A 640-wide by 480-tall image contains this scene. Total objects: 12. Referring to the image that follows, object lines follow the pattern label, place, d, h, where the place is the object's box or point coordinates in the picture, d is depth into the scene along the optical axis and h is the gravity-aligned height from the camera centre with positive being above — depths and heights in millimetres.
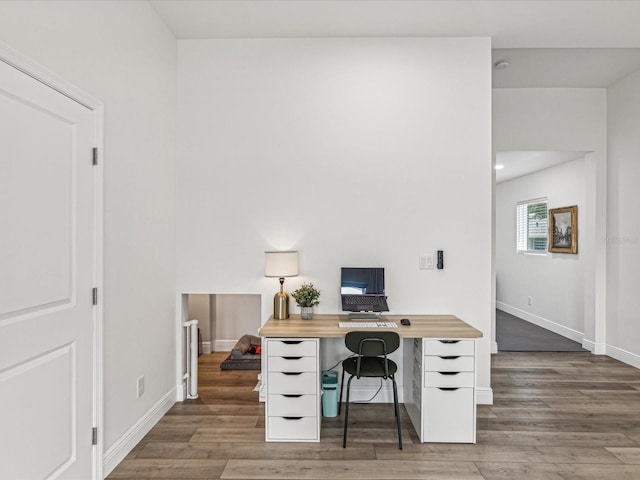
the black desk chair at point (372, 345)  2619 -689
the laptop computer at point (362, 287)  3225 -387
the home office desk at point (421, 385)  2684 -976
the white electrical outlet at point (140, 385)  2689 -993
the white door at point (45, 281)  1620 -195
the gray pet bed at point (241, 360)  4074 -1233
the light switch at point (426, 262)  3348 -185
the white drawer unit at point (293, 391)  2701 -1022
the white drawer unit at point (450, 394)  2676 -1031
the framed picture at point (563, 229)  5586 +157
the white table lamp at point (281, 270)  3123 -240
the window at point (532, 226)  6492 +247
